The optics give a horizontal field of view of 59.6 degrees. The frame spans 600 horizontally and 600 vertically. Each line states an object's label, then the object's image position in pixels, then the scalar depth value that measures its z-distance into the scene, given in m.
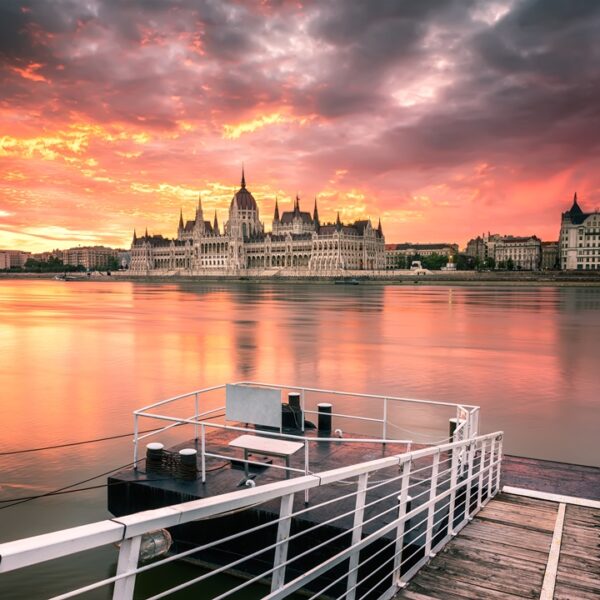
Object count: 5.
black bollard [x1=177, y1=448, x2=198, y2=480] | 8.23
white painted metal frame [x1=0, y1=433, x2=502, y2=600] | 2.09
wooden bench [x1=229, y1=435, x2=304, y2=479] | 7.68
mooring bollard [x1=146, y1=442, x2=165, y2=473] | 8.52
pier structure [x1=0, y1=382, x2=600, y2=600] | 2.79
